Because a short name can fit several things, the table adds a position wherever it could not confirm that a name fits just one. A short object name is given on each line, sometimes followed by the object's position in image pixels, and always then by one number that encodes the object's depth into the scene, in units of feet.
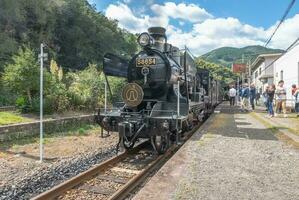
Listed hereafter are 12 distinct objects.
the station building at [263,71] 127.35
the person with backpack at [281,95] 54.04
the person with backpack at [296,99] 55.52
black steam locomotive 28.48
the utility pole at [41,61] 28.12
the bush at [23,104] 46.57
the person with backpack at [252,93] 73.10
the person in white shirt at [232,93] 85.05
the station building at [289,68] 70.03
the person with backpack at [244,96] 71.58
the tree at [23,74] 46.44
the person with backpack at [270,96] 56.21
